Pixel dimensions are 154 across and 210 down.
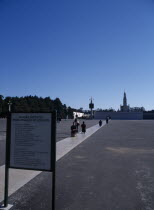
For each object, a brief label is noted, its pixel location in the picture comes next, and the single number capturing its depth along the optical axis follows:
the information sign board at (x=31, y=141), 4.10
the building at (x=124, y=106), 131.59
